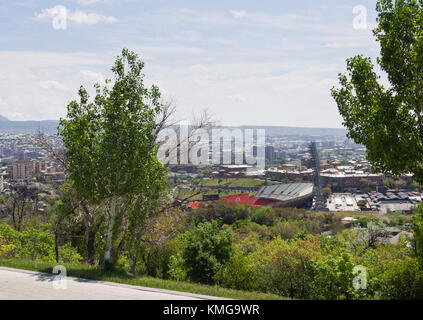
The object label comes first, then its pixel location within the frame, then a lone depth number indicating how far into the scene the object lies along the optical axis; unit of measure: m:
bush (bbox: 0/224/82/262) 15.63
